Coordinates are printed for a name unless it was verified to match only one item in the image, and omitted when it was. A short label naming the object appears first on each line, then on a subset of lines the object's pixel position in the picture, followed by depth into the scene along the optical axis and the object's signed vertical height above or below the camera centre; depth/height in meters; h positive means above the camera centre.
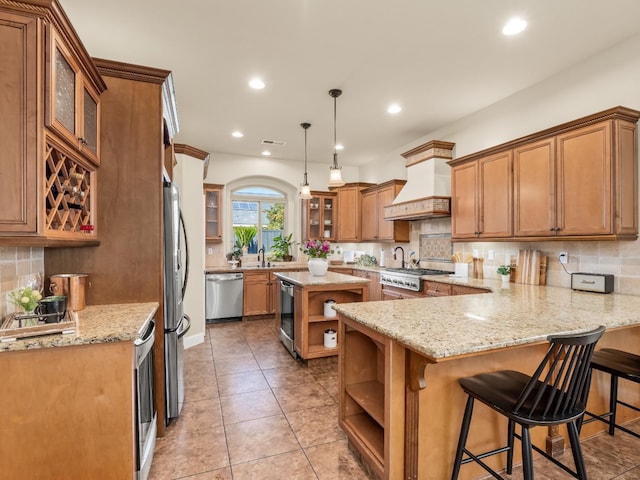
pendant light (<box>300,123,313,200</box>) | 4.55 +0.71
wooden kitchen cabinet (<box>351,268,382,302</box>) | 5.27 -0.73
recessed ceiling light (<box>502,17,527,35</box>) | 2.46 +1.66
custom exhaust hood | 4.40 +0.83
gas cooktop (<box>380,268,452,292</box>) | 4.27 -0.50
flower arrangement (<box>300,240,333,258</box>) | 4.00 -0.10
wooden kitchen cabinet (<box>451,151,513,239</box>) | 3.43 +0.50
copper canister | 1.86 -0.27
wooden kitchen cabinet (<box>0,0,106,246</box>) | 1.38 +0.53
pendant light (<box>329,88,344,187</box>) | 3.86 +0.77
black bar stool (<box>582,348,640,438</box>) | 1.91 -0.76
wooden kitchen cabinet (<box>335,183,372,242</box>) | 6.44 +0.57
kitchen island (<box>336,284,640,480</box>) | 1.55 -0.70
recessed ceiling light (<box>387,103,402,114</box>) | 4.02 +1.68
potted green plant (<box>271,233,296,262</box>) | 6.65 -0.14
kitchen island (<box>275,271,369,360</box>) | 3.50 -0.70
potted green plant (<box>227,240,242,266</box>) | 6.21 -0.23
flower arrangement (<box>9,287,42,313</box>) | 1.62 -0.28
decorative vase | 4.04 -0.32
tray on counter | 1.42 -0.40
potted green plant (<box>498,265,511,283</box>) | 3.53 -0.34
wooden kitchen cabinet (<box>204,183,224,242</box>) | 5.96 +0.58
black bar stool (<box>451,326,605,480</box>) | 1.38 -0.73
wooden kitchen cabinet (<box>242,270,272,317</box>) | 5.67 -0.92
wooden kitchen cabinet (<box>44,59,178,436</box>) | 2.14 +0.27
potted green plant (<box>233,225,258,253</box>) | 6.43 +0.12
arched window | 6.54 +0.54
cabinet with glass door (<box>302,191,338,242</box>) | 6.67 +0.52
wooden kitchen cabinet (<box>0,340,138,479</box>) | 1.42 -0.77
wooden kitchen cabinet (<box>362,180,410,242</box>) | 5.50 +0.44
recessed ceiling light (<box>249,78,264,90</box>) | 3.38 +1.67
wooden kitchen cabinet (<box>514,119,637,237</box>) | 2.55 +0.50
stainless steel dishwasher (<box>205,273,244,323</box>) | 5.47 -0.94
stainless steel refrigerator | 2.39 -0.44
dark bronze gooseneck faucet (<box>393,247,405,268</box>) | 5.57 -0.30
